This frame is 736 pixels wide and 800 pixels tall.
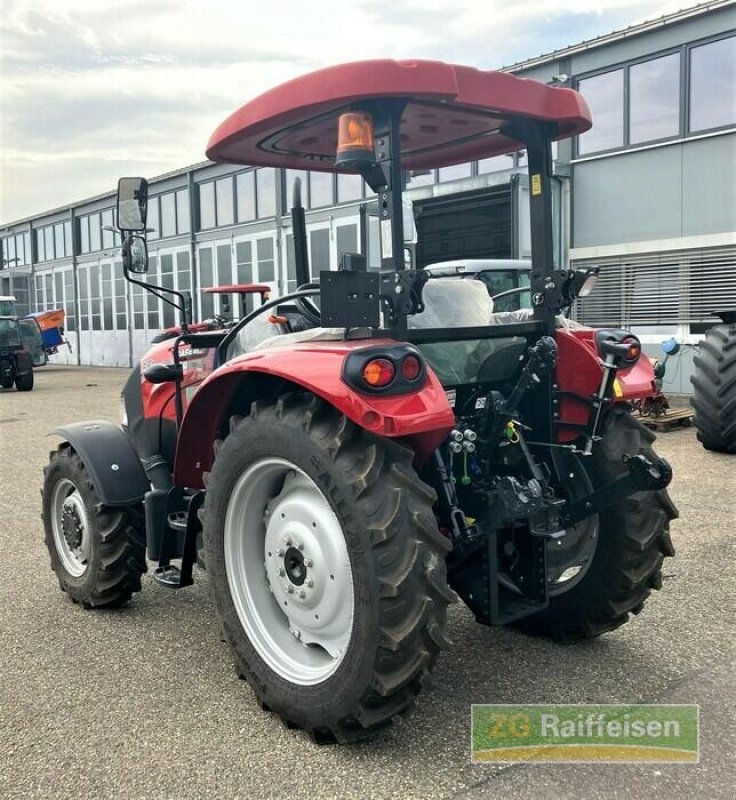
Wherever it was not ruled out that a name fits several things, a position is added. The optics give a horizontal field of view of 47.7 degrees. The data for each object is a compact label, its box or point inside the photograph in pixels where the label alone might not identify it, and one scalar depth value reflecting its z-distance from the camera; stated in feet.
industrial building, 42.83
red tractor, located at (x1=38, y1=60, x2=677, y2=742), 8.42
